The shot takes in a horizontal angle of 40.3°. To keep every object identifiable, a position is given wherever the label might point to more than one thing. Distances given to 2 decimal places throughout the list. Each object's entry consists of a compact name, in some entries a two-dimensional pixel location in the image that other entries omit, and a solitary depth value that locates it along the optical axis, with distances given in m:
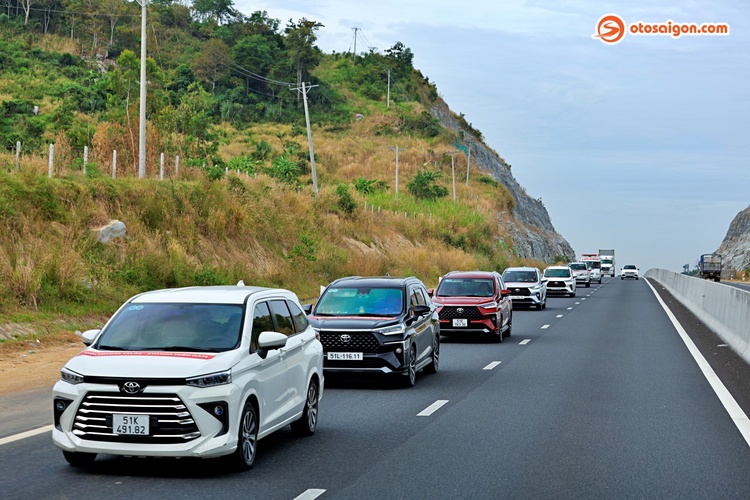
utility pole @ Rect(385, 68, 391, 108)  134.55
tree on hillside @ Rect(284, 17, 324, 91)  126.38
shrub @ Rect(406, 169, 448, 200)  96.31
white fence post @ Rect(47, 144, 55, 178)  30.49
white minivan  8.17
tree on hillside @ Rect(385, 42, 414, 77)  151.35
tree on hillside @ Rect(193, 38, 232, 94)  120.50
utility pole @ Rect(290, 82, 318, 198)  54.46
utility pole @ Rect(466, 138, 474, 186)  129.10
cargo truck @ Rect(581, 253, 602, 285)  84.85
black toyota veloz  15.00
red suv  23.61
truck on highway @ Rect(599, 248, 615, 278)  129.50
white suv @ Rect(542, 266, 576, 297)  50.91
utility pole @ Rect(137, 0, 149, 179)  33.78
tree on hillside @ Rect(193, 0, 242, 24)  154.62
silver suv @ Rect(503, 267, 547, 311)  37.72
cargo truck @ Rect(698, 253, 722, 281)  95.81
